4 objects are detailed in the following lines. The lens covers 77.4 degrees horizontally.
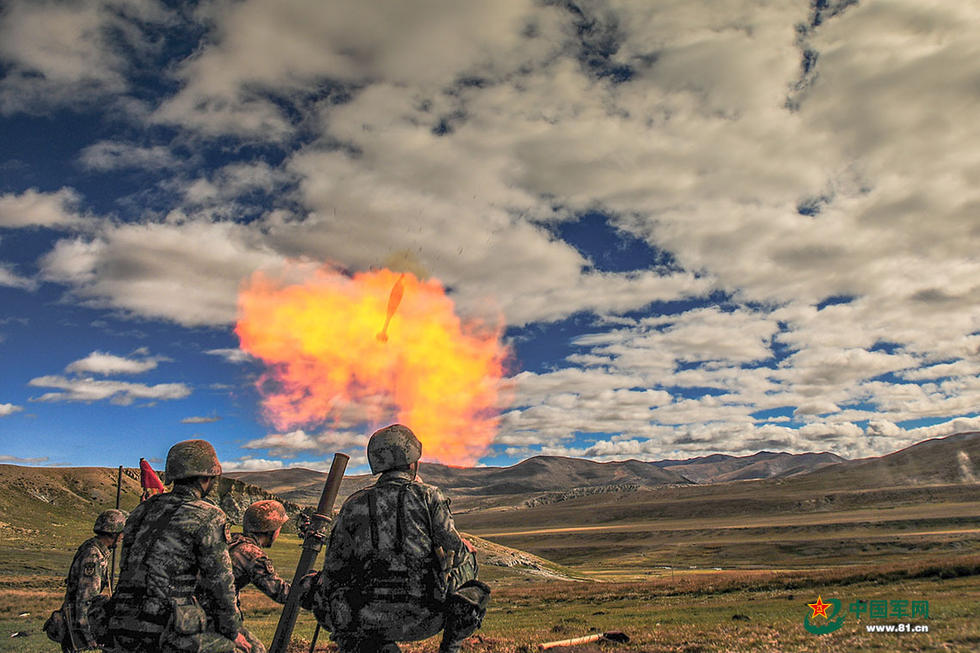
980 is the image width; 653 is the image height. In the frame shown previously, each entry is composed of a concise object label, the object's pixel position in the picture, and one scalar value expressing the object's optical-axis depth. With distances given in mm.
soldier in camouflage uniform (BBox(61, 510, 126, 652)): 11141
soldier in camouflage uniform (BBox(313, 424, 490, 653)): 7082
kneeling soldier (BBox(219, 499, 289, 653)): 9070
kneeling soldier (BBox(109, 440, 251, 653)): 7109
